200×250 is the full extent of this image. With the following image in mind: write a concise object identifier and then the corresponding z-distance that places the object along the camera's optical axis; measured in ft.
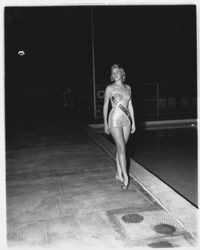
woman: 15.55
